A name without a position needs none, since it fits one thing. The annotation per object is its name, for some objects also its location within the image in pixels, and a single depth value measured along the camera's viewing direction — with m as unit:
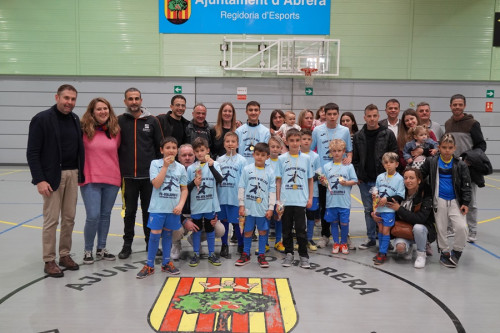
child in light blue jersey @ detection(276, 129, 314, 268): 4.86
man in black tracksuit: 5.00
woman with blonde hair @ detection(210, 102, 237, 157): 5.59
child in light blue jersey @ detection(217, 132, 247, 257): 5.09
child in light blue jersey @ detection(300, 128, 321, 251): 5.30
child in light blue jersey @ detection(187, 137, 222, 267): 4.86
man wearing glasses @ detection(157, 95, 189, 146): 5.50
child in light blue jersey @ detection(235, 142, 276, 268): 4.82
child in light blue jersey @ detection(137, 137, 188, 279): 4.45
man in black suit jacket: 4.27
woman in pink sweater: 4.74
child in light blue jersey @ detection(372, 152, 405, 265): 5.05
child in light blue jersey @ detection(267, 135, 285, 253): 5.07
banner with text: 12.09
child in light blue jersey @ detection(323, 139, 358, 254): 5.31
